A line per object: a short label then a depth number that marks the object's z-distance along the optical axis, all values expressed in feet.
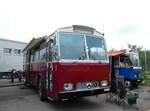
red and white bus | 13.09
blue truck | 24.16
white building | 40.38
